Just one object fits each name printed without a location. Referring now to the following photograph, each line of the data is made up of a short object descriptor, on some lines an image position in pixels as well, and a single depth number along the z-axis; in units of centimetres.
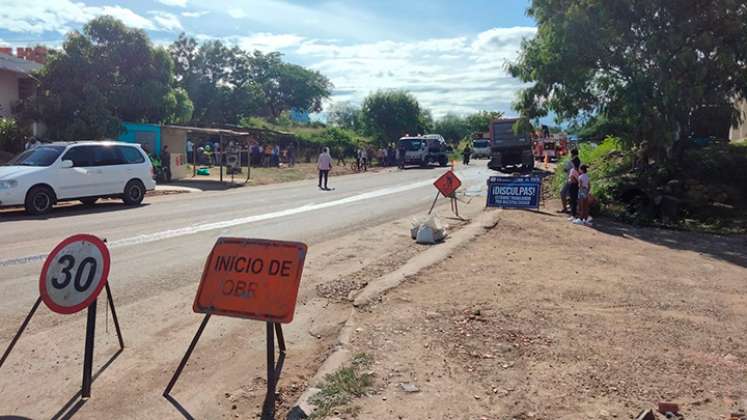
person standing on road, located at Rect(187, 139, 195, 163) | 3664
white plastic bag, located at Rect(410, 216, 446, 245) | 1140
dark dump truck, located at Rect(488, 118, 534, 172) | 3312
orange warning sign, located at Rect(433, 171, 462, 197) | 1516
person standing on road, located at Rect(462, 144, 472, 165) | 4378
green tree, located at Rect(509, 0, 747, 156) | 1589
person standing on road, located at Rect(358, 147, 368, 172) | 4028
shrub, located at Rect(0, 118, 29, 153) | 2400
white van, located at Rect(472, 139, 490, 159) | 5630
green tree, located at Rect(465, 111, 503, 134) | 11099
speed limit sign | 469
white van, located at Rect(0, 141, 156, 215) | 1511
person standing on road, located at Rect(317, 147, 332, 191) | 2477
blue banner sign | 1597
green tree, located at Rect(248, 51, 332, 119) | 7519
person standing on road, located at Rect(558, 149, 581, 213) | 1602
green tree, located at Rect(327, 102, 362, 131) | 10171
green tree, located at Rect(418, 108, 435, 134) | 6531
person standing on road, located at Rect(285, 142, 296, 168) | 4075
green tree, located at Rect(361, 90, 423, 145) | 6212
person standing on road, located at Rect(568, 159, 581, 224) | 1558
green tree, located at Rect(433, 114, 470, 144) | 11492
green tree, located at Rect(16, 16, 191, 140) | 2434
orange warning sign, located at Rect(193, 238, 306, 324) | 460
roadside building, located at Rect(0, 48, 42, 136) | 2578
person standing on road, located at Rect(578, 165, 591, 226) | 1498
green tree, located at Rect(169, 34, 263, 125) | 5631
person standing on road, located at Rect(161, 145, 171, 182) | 2630
